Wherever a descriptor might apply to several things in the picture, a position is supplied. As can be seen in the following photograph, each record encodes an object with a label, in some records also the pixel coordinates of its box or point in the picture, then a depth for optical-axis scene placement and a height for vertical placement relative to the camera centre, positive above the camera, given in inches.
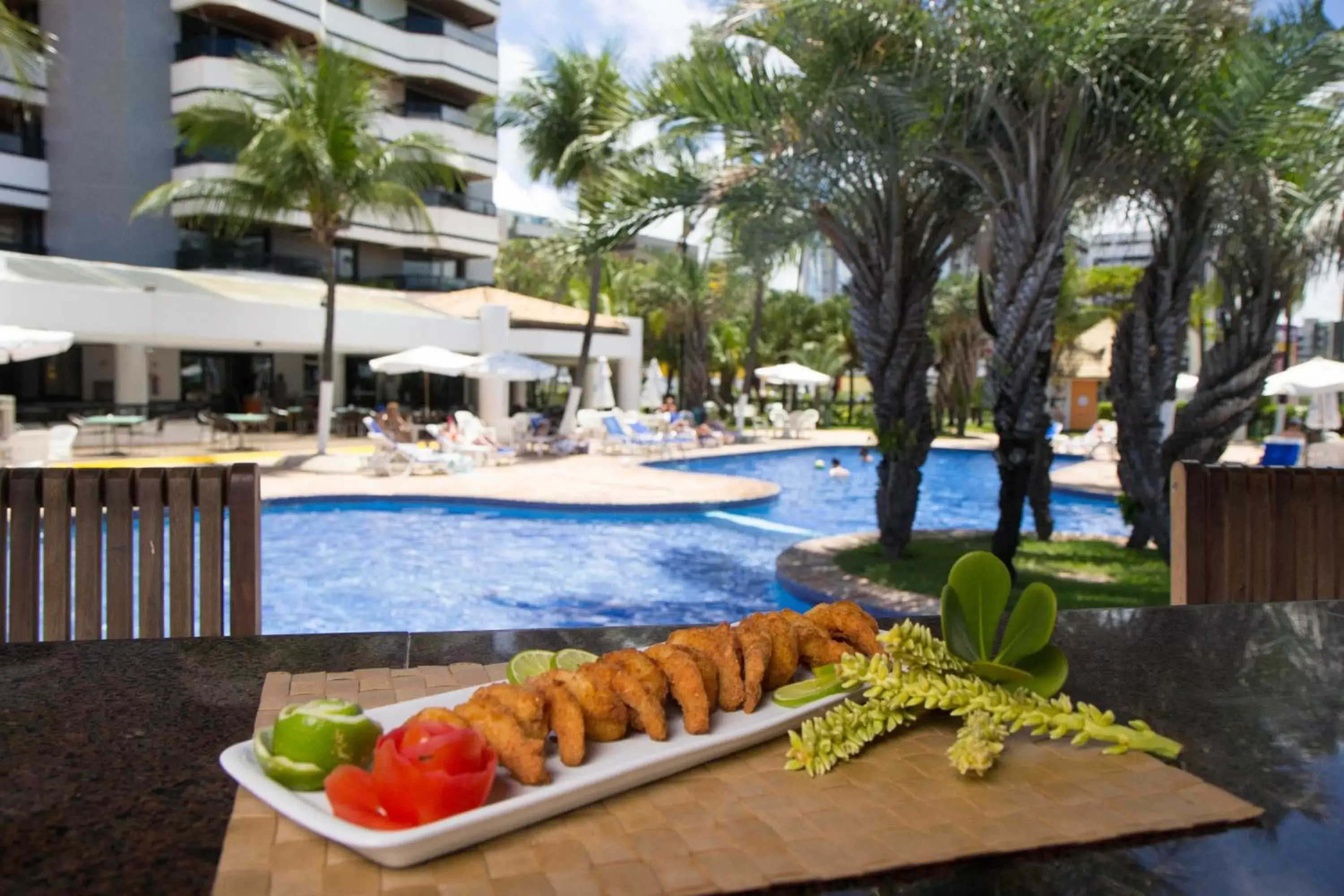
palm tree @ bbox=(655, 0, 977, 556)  329.4 +89.6
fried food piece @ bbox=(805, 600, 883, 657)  59.8 -11.7
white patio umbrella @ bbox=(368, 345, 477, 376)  877.2 +46.4
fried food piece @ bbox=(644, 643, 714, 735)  48.9 -12.7
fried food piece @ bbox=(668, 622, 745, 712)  52.6 -11.9
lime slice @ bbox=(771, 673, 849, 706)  53.3 -14.0
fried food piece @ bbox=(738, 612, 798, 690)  55.9 -12.2
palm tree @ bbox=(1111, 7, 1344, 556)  320.2 +78.1
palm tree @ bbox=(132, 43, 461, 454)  727.7 +186.7
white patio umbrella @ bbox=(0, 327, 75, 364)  599.5 +41.6
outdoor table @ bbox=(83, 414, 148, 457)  753.0 -4.4
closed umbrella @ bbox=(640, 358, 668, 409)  1240.2 +39.2
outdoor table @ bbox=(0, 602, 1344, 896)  40.5 -16.8
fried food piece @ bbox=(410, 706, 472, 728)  44.4 -12.9
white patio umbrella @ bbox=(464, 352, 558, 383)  924.0 +44.9
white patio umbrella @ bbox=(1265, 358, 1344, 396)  756.0 +32.4
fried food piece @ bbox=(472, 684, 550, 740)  45.2 -12.6
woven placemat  38.4 -16.7
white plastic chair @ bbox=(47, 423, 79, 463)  619.5 -16.7
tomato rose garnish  38.5 -13.6
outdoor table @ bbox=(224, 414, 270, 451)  843.4 -3.6
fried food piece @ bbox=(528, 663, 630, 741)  47.4 -13.1
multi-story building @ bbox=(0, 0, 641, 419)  891.4 +200.5
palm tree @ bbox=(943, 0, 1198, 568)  292.4 +90.2
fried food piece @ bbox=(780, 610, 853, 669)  58.2 -12.6
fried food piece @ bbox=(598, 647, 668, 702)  49.5 -12.0
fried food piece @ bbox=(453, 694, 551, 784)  42.8 -13.5
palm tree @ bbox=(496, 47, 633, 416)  970.1 +291.1
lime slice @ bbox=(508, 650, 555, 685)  54.6 -13.1
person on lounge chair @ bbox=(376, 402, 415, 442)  749.9 -5.4
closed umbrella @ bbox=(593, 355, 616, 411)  1146.0 +31.7
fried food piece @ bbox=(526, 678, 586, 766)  45.1 -13.2
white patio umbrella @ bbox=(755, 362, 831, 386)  1269.7 +55.2
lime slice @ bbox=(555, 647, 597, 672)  55.9 -13.0
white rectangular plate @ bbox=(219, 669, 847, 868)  38.0 -15.0
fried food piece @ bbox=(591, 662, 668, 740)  48.1 -13.0
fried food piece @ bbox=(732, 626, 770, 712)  52.6 -12.4
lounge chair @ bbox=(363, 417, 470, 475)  689.9 -26.7
